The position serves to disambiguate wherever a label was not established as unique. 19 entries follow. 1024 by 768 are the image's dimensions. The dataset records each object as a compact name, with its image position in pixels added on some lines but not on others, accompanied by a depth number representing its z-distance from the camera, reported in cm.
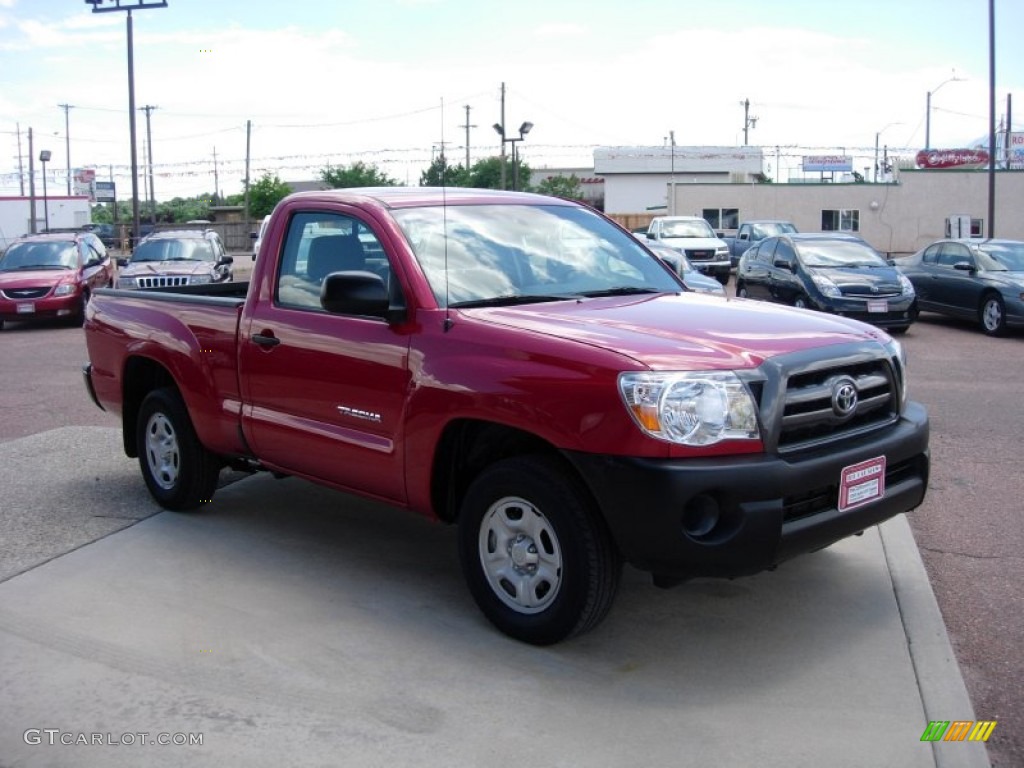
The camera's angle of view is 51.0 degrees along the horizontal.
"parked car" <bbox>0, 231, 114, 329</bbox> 1875
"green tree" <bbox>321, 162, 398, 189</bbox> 5959
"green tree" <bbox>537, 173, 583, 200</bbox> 6184
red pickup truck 402
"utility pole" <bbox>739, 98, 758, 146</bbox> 9181
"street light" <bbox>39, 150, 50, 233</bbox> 5494
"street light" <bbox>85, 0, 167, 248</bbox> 2992
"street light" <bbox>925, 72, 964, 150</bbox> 7925
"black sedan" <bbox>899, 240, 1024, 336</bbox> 1592
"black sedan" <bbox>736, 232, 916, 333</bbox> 1577
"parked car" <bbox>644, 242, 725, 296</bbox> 1619
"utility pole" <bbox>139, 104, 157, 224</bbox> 6209
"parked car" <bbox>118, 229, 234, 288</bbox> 1844
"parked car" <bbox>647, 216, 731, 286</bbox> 2780
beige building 4716
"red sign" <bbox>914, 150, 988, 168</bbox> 6272
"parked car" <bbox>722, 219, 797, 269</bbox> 3238
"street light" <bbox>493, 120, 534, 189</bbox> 2616
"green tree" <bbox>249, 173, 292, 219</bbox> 7894
